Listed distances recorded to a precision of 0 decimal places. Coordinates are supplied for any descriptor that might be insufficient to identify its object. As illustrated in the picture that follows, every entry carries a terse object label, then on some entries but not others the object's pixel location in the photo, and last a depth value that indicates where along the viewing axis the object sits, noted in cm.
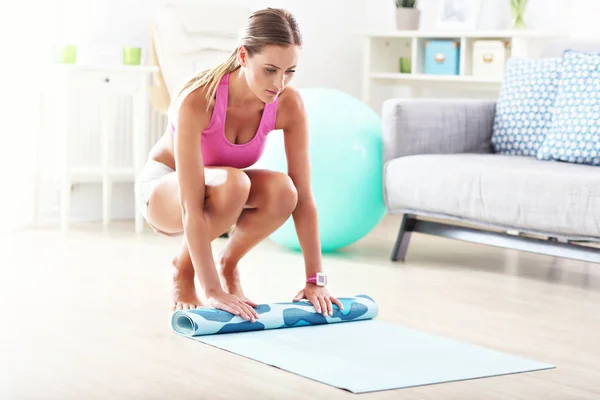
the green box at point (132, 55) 600
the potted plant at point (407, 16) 711
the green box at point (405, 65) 719
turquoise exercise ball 492
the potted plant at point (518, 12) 651
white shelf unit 635
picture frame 678
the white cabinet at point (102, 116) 574
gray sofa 427
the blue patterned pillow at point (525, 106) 510
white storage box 642
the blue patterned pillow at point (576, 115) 477
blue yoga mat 283
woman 327
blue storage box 674
